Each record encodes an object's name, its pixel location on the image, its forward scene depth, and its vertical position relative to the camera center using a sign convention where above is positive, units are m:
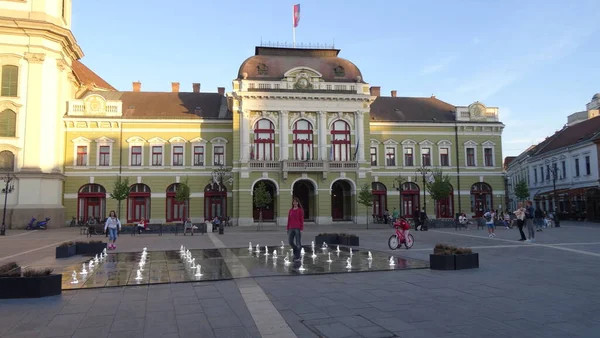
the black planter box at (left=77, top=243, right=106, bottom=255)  17.42 -1.73
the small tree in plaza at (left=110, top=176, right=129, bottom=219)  38.34 +1.33
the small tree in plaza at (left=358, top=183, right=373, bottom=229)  39.96 +0.56
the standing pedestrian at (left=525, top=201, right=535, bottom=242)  20.72 -0.80
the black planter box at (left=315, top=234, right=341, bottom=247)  20.65 -1.68
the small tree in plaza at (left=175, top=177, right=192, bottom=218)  40.97 +1.28
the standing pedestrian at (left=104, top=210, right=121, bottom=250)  19.33 -0.95
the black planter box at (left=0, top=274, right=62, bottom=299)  8.62 -1.61
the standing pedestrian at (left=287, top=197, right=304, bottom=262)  14.02 -0.70
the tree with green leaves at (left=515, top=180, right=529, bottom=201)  49.53 +1.38
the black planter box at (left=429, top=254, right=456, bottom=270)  11.92 -1.63
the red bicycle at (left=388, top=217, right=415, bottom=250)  17.44 -1.36
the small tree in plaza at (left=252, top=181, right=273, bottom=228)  38.47 +0.78
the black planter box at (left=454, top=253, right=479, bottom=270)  11.98 -1.64
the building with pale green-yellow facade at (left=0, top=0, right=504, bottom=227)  39.44 +6.32
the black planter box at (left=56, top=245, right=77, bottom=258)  15.93 -1.67
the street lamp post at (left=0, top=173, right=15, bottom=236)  35.38 +2.21
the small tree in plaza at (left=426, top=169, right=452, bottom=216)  39.88 +1.43
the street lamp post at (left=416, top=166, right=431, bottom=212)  45.54 +3.58
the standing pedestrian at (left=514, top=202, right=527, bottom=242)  20.88 -0.75
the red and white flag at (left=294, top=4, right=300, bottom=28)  46.91 +20.78
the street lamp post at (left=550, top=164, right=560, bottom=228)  34.39 -1.50
